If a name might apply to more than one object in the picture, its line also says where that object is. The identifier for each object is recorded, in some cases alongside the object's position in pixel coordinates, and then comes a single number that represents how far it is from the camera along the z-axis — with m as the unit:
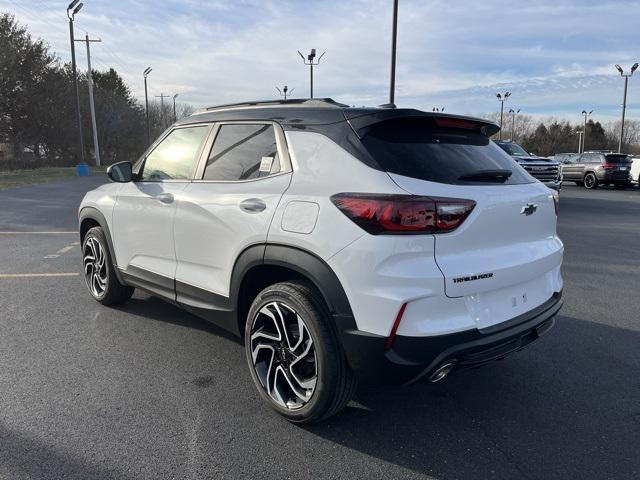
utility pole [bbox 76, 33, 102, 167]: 35.16
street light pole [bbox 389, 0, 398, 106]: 16.59
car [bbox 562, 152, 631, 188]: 22.81
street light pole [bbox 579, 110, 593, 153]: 73.44
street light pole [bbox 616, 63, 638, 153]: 39.00
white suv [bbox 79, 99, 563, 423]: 2.38
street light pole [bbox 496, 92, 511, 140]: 56.78
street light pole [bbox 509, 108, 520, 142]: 80.69
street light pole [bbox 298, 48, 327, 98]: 27.73
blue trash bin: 28.28
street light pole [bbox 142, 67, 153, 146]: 49.88
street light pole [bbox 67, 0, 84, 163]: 28.30
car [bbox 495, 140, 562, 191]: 16.25
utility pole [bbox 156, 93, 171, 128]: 73.54
